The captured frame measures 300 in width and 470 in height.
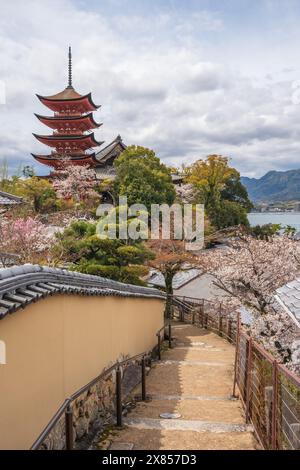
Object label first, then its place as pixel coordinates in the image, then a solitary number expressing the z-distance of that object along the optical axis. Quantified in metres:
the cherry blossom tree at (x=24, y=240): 18.27
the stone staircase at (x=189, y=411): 5.89
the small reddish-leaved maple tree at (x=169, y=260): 22.33
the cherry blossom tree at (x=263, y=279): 12.88
